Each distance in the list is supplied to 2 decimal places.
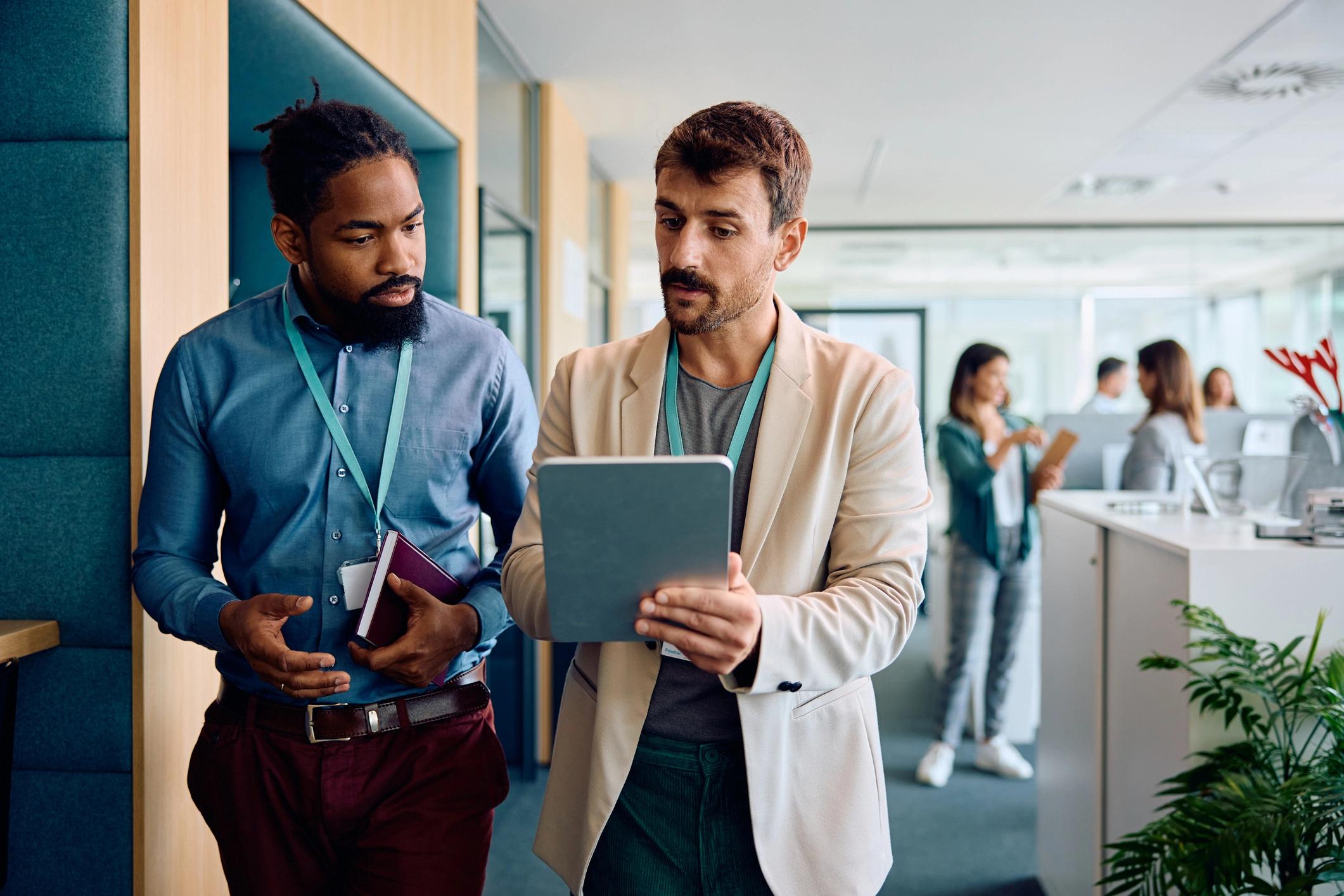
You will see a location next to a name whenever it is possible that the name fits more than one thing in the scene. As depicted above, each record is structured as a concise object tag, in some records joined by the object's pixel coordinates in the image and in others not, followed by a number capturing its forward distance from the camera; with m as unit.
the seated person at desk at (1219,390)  7.08
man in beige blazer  1.19
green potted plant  1.45
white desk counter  1.86
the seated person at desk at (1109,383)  6.48
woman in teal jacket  3.83
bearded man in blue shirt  1.37
